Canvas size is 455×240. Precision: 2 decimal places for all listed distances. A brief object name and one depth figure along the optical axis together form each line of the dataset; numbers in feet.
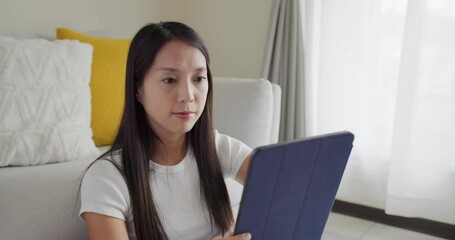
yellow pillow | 5.46
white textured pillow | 4.09
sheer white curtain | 6.61
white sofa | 3.01
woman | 2.75
